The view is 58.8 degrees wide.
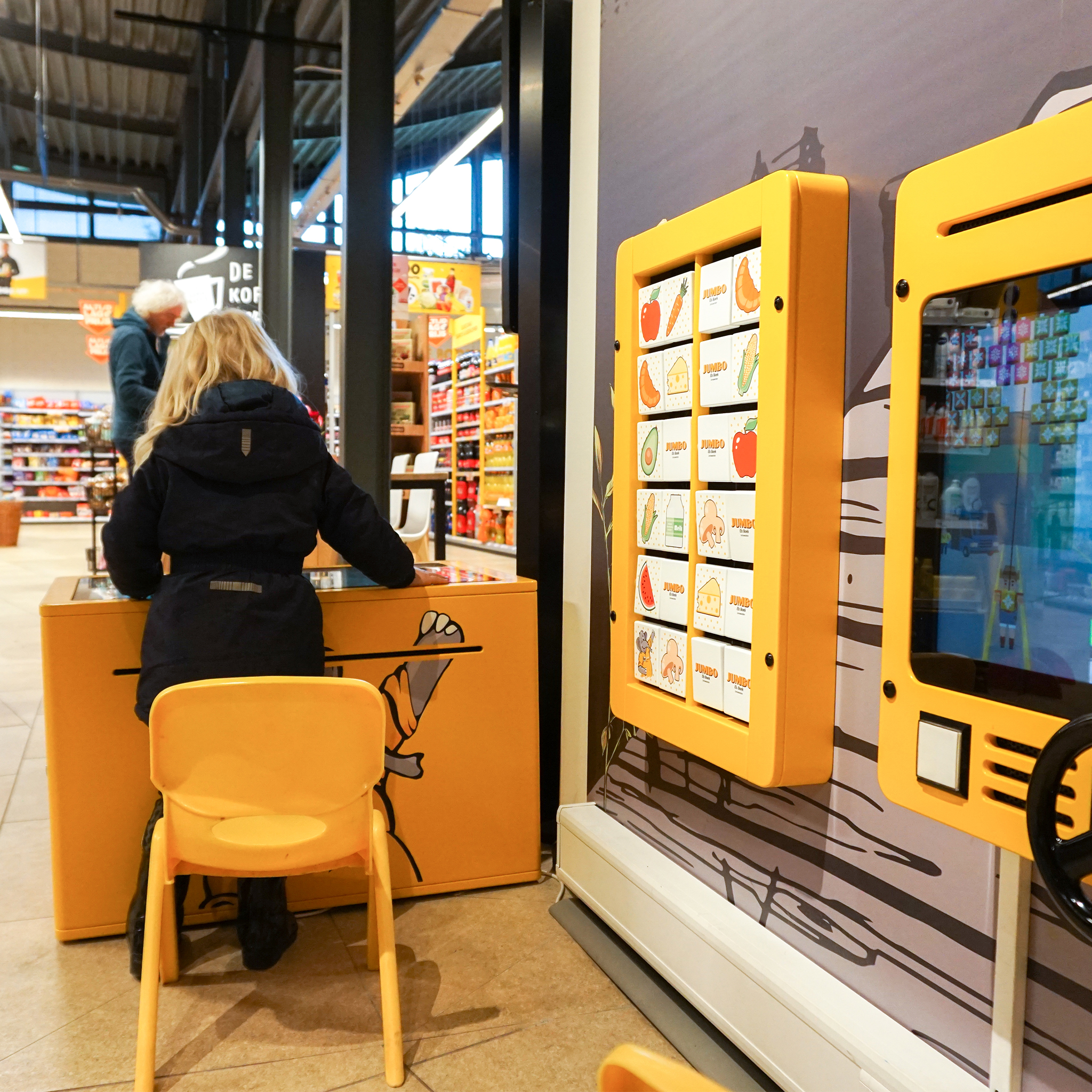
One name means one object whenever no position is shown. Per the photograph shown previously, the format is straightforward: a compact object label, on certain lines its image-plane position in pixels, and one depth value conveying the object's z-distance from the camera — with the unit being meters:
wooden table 6.73
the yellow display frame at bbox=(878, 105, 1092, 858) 1.06
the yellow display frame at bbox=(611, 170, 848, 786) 1.67
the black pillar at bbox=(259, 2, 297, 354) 8.55
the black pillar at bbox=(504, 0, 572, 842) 2.87
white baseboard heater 1.51
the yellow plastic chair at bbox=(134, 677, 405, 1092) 1.76
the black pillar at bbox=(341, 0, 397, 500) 4.91
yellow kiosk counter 2.39
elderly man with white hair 4.54
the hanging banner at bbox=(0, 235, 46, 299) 15.76
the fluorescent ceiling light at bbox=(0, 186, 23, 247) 12.87
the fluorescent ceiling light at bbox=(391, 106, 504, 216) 9.46
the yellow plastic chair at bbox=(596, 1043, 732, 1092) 0.62
